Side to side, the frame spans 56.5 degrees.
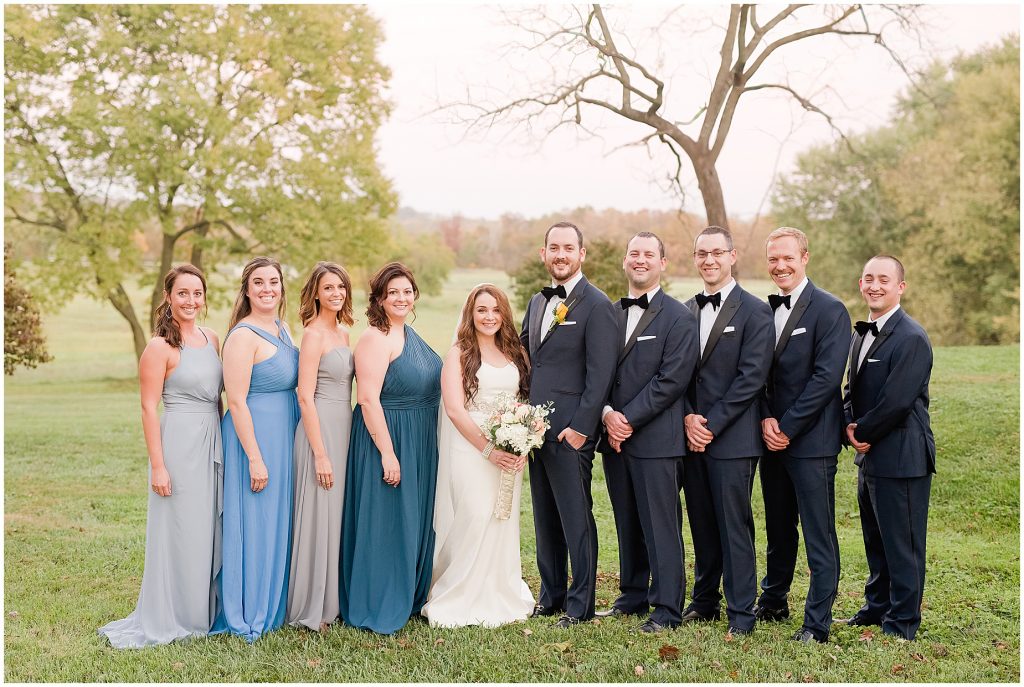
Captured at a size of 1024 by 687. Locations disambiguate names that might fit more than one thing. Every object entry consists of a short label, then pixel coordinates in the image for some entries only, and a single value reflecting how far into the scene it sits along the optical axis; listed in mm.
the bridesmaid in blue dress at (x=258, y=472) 6125
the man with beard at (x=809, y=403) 5945
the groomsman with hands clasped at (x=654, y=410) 6074
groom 6148
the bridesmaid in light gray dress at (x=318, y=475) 6254
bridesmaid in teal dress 6254
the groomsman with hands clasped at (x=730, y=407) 6000
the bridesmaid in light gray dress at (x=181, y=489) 6109
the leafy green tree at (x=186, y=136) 23734
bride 6316
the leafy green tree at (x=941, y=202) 28234
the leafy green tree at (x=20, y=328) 20172
